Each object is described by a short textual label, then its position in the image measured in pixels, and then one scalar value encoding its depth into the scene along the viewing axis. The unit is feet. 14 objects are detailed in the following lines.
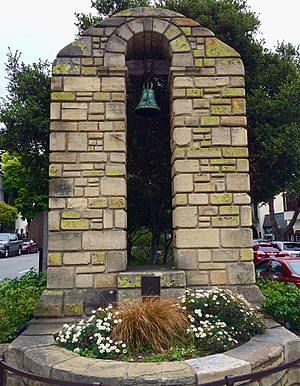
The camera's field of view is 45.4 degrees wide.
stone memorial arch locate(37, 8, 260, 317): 16.51
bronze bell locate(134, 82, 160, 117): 19.06
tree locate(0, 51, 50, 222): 29.30
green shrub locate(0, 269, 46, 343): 14.79
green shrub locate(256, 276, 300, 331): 15.70
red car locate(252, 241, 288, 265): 46.85
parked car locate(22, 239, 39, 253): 97.33
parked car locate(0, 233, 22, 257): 78.98
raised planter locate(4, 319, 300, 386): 9.81
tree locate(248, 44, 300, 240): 26.86
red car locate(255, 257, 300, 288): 27.04
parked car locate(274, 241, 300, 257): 57.56
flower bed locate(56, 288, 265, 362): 12.00
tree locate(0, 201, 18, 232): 104.60
